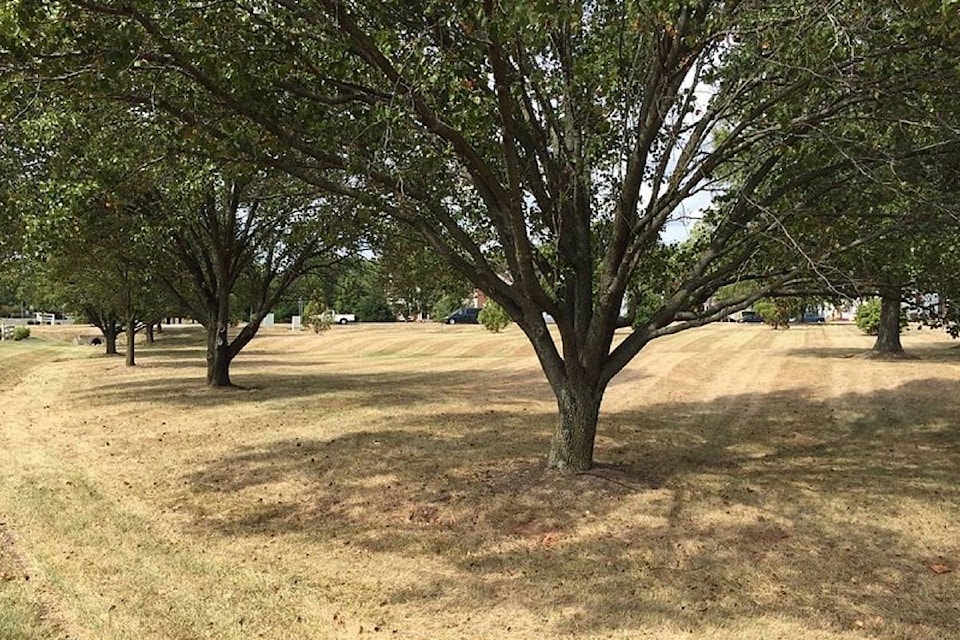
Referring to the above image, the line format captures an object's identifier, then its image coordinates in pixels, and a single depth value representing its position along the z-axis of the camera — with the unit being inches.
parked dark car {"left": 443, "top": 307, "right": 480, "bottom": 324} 3206.2
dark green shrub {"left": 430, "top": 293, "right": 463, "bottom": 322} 3393.5
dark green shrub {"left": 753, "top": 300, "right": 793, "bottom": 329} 1057.3
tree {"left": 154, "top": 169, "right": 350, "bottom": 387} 622.5
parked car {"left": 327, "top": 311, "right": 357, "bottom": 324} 3330.0
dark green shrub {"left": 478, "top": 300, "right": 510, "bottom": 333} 1662.2
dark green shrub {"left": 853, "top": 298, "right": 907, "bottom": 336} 1263.5
